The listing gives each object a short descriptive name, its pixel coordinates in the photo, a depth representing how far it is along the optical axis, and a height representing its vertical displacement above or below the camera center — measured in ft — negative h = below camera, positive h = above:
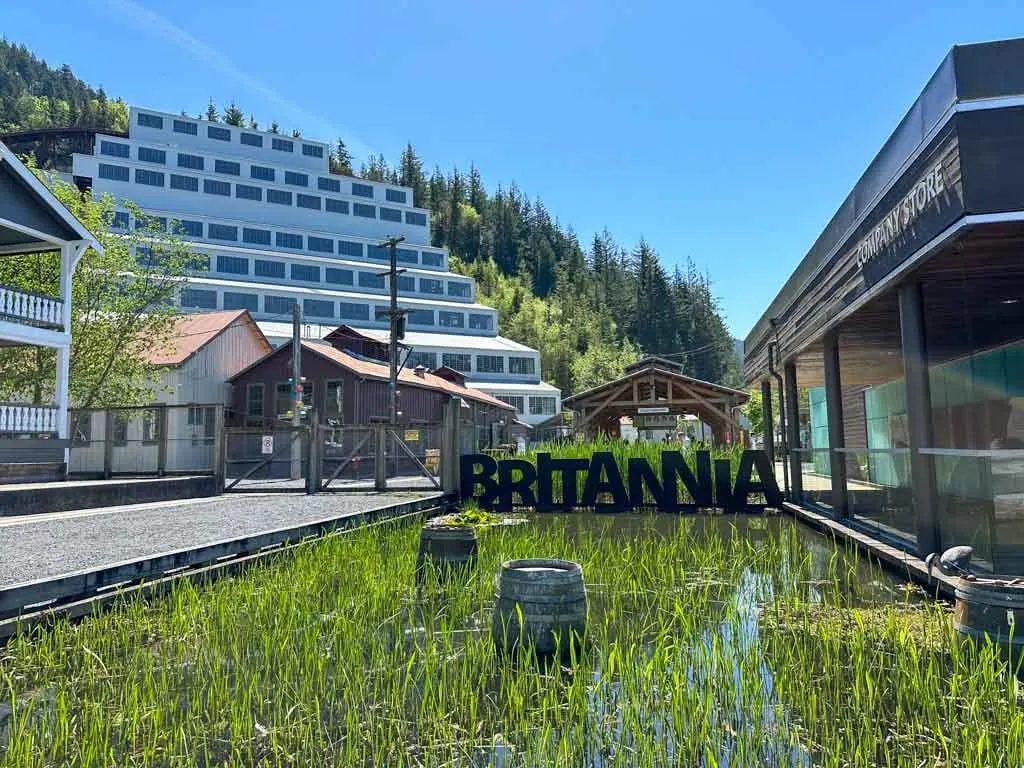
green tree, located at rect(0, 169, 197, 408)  64.49 +14.74
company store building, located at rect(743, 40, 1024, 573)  16.98 +5.40
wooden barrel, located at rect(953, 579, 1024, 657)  13.34 -3.42
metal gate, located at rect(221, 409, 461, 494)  53.16 -0.92
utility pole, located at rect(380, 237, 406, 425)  77.97 +11.24
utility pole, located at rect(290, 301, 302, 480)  77.05 +6.39
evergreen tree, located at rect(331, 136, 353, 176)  405.70 +177.42
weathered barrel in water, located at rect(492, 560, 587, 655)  15.30 -3.63
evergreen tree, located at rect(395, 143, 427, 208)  416.87 +170.43
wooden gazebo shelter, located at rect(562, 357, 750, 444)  80.28 +5.62
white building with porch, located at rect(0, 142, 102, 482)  44.09 +9.35
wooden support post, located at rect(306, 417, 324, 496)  56.85 -0.97
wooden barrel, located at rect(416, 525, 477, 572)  22.91 -3.33
